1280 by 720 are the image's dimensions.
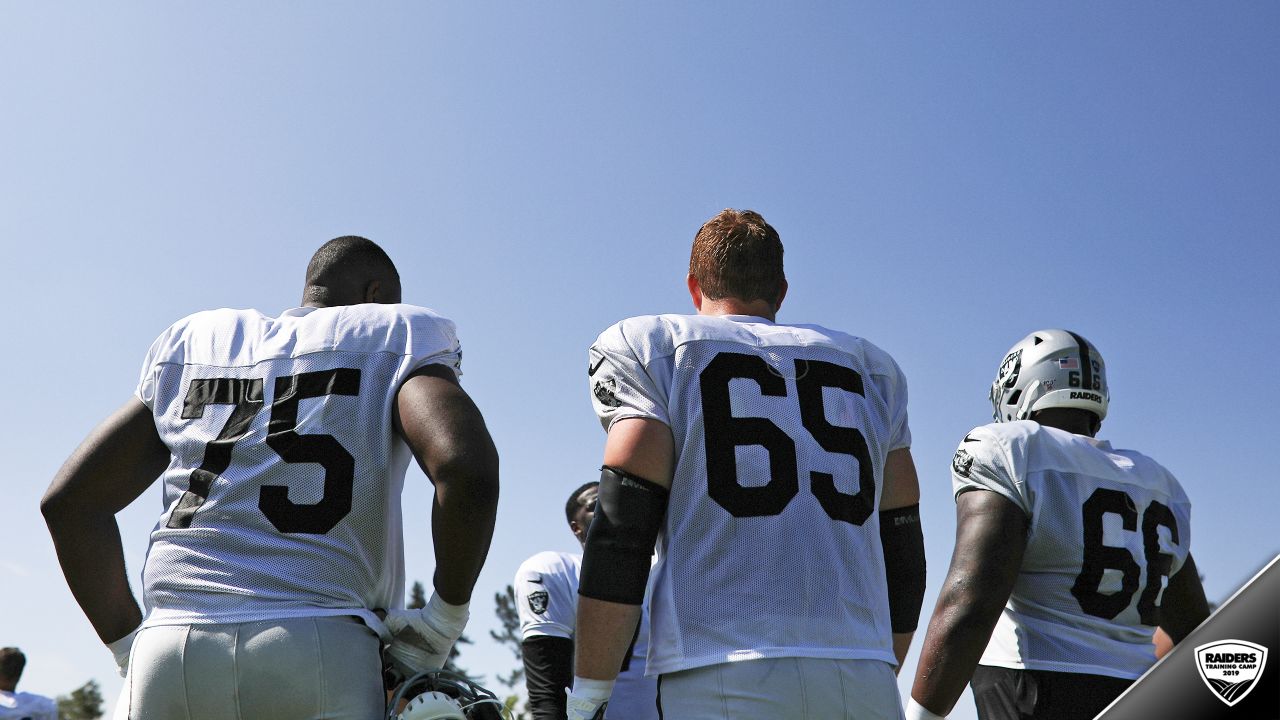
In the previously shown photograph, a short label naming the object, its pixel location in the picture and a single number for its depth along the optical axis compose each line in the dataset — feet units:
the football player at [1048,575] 12.16
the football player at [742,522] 8.99
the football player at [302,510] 9.66
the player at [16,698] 38.04
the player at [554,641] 17.20
